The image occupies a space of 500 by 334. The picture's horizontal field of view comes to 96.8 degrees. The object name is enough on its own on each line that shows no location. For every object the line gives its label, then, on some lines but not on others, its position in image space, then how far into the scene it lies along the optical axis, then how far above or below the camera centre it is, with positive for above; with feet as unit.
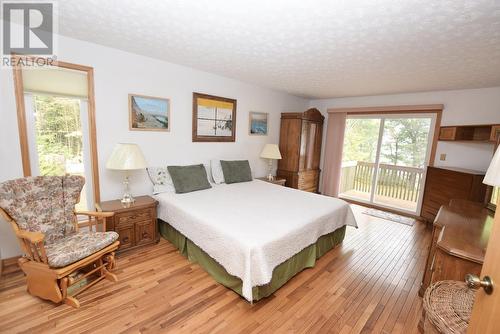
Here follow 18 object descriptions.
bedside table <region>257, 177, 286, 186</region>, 14.66 -2.61
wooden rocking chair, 5.82 -3.25
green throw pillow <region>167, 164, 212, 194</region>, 10.24 -1.97
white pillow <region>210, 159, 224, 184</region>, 12.30 -1.87
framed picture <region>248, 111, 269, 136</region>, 14.56 +1.13
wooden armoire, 15.76 -0.28
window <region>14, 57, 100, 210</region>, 7.47 +0.27
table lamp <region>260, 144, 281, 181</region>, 14.60 -0.74
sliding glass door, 14.30 -0.71
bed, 6.19 -2.97
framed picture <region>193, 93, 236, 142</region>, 11.73 +1.10
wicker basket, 3.91 -3.00
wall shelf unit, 11.61 +0.99
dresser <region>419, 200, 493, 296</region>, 5.17 -2.28
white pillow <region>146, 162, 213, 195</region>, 10.21 -2.06
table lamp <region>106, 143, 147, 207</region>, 8.29 -0.92
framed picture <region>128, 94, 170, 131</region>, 9.56 +0.98
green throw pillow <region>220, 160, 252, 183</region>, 12.61 -1.83
